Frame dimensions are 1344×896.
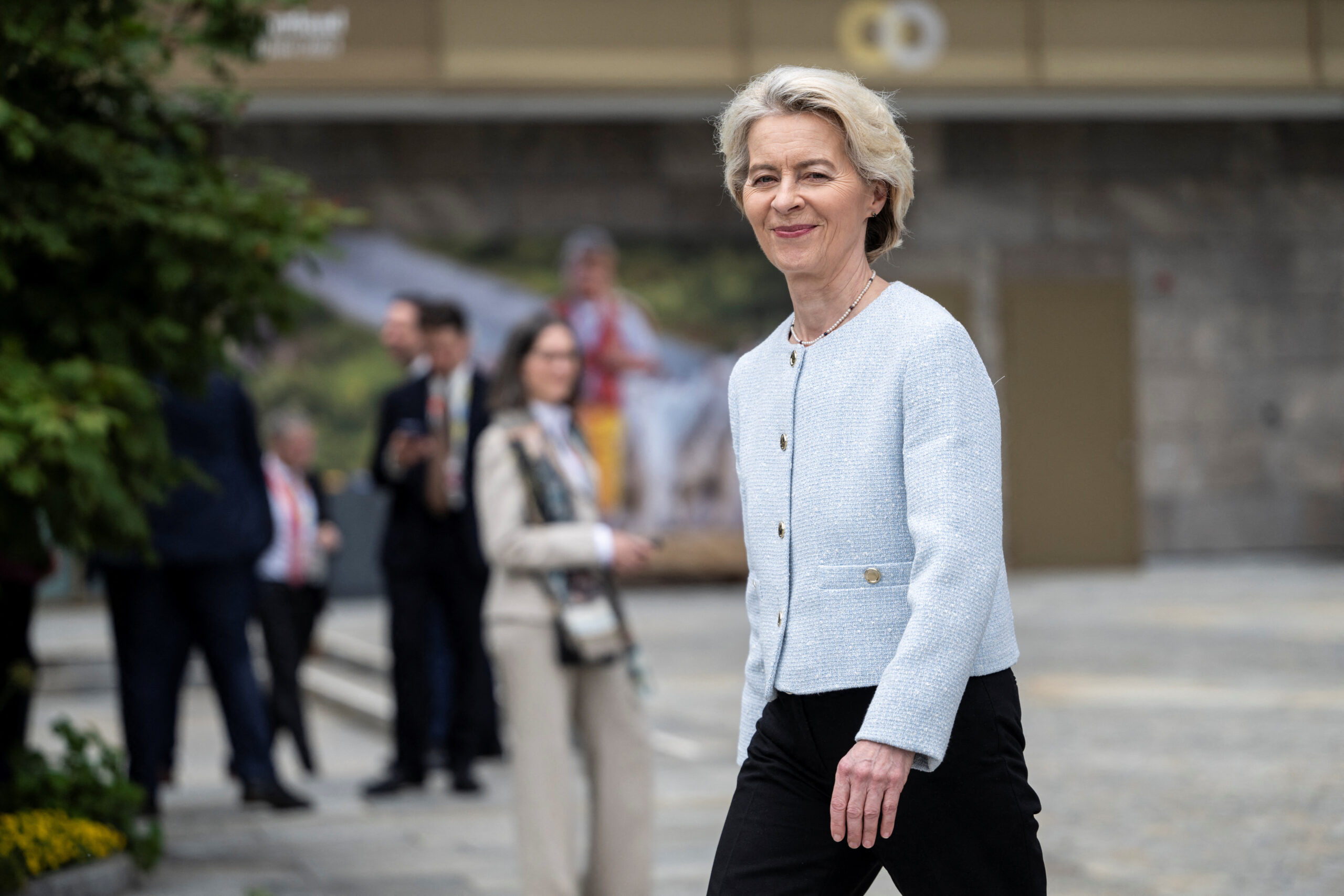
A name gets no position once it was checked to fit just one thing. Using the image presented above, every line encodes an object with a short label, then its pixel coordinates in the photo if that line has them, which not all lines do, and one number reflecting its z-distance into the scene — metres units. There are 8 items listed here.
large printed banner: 41.37
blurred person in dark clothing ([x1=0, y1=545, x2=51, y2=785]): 14.63
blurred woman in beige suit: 11.66
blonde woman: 5.66
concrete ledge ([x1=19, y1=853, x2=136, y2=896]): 11.70
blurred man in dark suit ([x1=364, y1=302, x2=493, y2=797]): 17.36
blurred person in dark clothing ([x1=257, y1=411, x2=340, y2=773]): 19.31
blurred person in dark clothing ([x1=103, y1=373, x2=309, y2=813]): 15.73
